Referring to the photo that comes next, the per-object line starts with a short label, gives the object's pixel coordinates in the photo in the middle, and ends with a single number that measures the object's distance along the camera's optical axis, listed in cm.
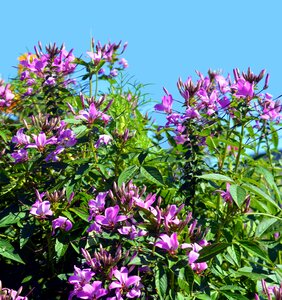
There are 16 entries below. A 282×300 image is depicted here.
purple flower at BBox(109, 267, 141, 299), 191
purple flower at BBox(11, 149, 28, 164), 241
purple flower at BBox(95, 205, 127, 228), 192
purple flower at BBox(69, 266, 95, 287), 195
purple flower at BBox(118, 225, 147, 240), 194
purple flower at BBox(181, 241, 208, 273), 185
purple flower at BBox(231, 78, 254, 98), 230
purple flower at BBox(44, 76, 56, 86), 286
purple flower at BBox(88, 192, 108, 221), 203
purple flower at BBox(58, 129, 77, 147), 235
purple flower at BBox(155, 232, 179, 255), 185
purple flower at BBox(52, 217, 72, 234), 218
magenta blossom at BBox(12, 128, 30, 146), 245
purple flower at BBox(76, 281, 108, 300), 193
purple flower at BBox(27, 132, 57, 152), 234
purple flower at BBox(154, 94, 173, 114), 245
